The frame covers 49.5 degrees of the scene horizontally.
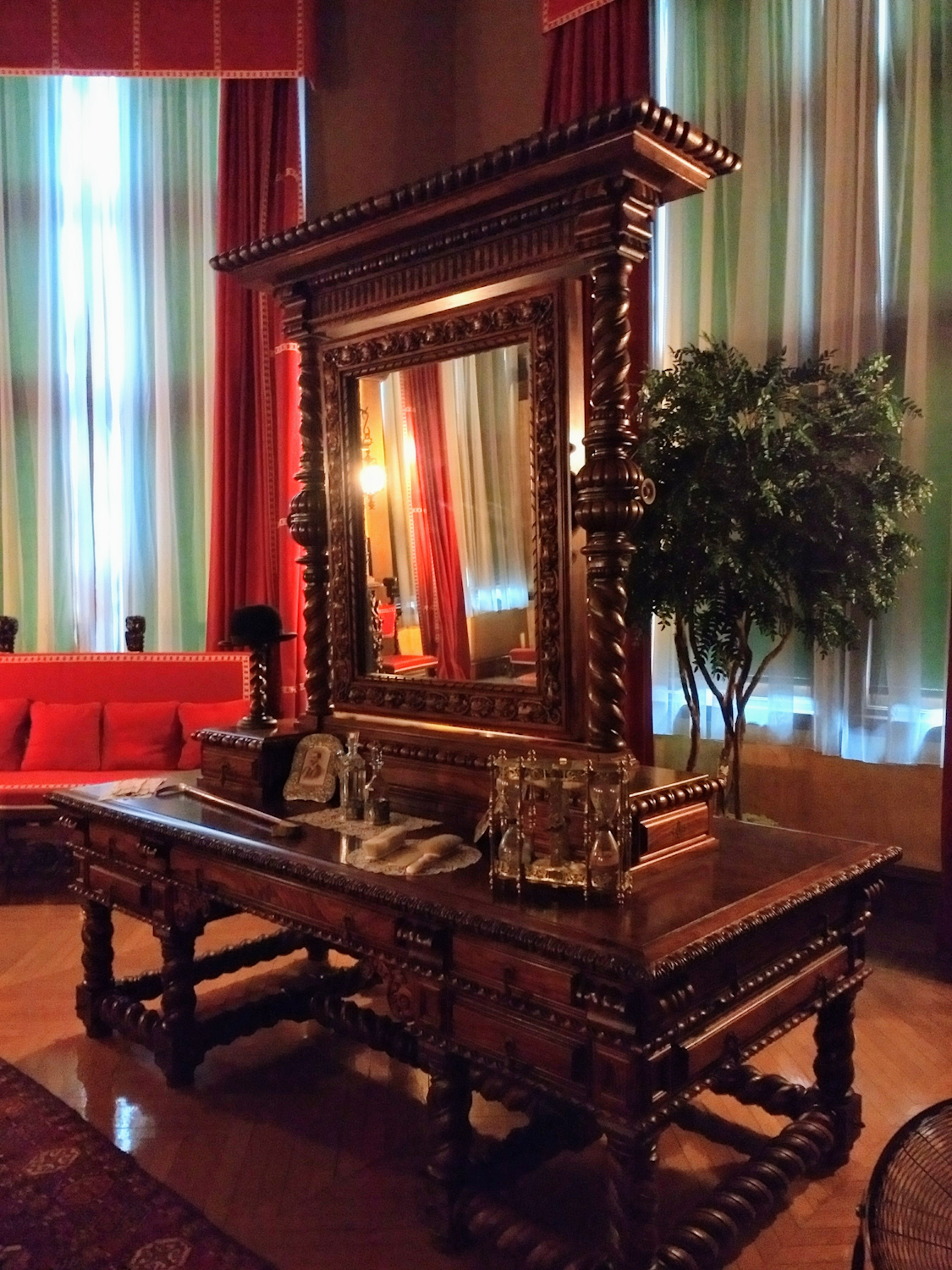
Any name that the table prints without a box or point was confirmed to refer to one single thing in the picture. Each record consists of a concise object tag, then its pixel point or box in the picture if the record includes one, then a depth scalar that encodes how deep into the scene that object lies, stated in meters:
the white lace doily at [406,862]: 1.94
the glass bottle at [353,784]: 2.34
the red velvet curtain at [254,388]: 4.76
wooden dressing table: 1.58
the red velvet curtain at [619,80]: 3.88
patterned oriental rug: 1.96
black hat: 2.69
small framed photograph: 2.51
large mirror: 2.17
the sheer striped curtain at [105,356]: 4.97
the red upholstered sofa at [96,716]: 4.21
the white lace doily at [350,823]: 2.21
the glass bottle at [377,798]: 2.26
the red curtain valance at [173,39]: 4.67
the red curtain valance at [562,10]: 4.01
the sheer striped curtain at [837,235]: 3.46
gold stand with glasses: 1.77
